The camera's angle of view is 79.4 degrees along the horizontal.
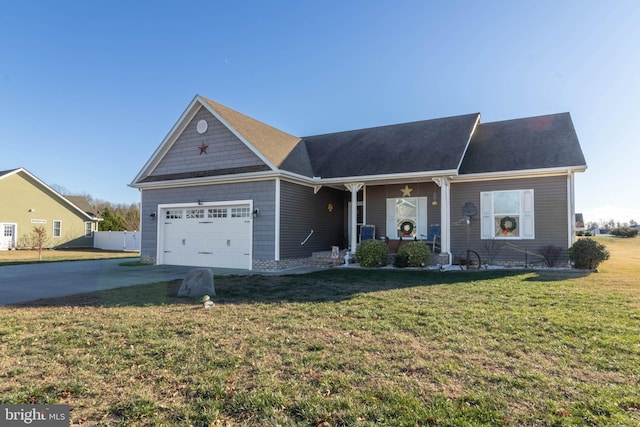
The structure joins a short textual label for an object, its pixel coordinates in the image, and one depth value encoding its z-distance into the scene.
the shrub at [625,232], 35.71
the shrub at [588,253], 11.35
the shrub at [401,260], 12.68
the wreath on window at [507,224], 13.05
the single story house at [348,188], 12.87
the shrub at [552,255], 12.30
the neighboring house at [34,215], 27.81
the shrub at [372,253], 12.92
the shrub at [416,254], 12.45
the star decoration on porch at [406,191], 14.63
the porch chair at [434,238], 13.69
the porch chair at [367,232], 14.74
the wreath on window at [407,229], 14.56
